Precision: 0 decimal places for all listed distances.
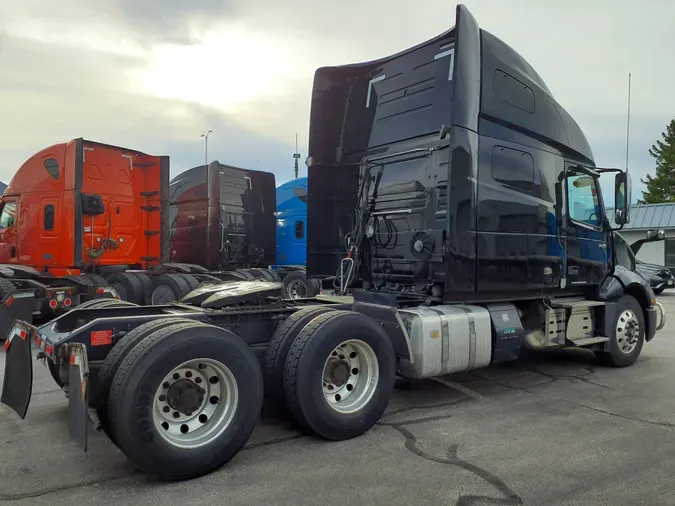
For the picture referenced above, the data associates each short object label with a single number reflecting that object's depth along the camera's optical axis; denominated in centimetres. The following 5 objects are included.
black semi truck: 372
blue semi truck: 1515
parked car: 2030
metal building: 2525
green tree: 3988
